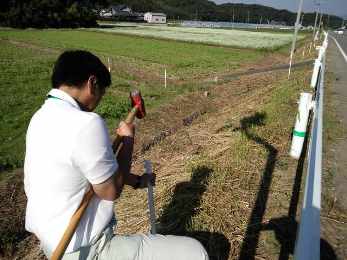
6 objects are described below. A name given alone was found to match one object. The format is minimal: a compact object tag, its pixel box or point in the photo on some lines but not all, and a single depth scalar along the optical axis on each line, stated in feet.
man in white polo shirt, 5.59
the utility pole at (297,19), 55.36
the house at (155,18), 371.97
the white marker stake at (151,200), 8.51
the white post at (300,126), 16.70
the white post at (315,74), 30.17
